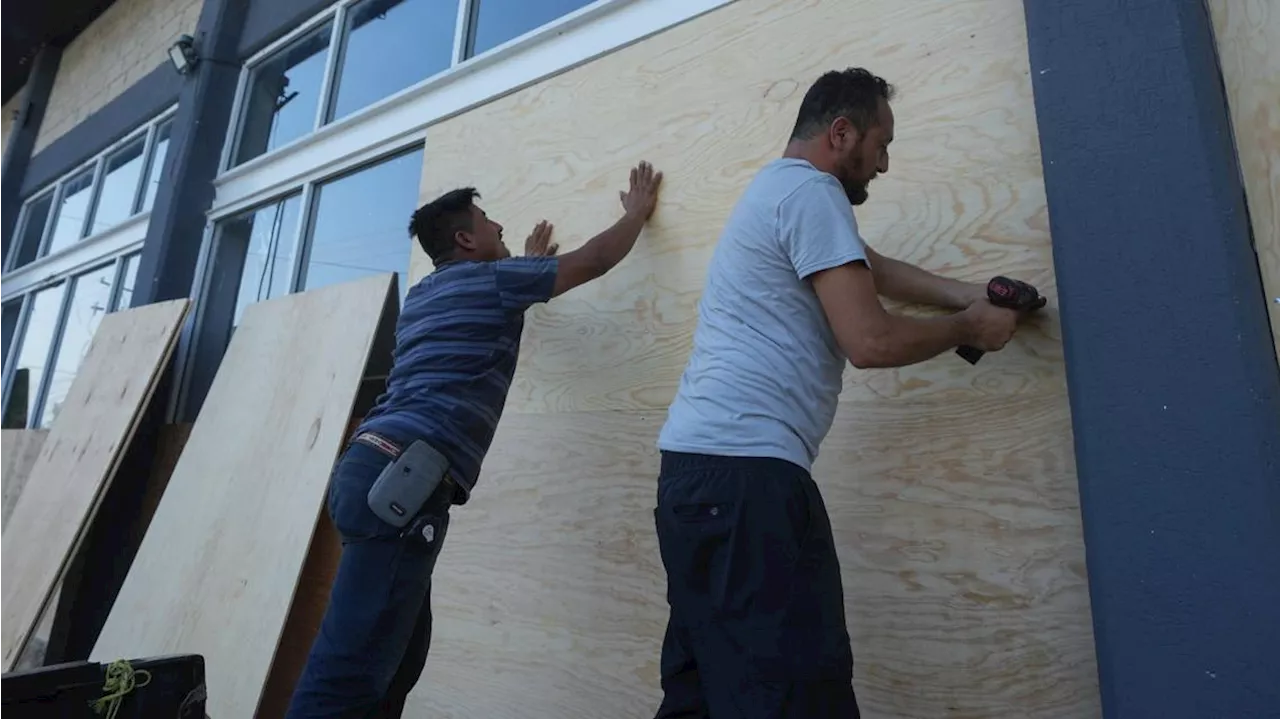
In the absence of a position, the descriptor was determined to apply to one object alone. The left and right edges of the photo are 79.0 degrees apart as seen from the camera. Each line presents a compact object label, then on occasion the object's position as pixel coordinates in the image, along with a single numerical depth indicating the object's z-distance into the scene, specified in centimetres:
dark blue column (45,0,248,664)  348
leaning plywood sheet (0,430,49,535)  441
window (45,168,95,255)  554
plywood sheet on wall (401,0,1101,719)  132
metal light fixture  411
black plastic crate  136
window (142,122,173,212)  470
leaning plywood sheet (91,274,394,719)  237
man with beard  108
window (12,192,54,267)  612
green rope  145
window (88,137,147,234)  495
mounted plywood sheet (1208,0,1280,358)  116
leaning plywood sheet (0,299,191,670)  303
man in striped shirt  153
